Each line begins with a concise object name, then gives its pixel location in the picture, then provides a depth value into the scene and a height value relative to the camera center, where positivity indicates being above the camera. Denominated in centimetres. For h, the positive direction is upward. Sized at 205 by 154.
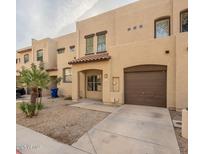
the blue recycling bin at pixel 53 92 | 1445 -203
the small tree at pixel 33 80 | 736 -25
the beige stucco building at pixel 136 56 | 764 +145
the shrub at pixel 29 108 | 701 -194
